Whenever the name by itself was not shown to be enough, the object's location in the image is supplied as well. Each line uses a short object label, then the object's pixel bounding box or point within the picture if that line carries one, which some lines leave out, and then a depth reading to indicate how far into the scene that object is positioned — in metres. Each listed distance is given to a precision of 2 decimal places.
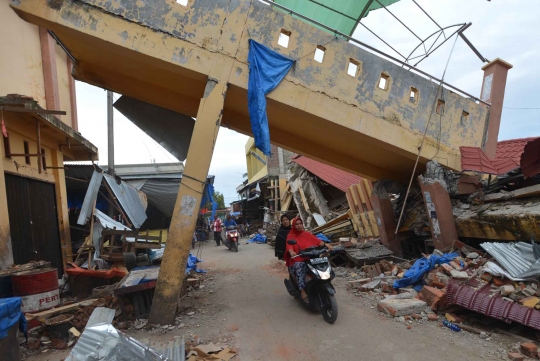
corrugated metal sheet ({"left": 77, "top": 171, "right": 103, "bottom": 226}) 8.93
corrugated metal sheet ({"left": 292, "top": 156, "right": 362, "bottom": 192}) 15.02
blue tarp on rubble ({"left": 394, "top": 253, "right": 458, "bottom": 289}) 6.39
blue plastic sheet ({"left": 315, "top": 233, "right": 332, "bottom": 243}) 11.86
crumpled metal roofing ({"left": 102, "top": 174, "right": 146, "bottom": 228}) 10.81
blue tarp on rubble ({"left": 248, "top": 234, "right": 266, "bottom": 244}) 21.11
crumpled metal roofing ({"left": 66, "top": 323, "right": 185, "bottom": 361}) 2.84
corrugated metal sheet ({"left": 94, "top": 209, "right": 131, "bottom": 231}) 9.91
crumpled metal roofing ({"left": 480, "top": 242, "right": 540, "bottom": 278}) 4.95
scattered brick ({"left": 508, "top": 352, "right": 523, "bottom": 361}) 3.62
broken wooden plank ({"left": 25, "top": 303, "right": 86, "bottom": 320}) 4.94
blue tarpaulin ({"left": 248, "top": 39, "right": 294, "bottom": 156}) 6.26
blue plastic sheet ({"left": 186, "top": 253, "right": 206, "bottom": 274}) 9.08
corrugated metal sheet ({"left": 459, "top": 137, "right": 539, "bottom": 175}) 7.59
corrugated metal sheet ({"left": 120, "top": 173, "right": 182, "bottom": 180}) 18.36
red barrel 5.20
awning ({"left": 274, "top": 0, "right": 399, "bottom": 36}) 8.72
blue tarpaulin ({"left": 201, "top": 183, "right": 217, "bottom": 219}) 11.62
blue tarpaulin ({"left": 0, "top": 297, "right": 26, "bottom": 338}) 3.49
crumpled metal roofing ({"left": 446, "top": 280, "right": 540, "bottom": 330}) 4.21
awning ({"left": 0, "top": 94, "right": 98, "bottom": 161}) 5.62
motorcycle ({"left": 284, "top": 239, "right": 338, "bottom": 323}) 5.09
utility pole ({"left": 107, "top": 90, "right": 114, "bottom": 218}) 12.80
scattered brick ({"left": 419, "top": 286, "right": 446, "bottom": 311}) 5.22
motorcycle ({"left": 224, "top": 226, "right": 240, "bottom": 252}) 16.06
